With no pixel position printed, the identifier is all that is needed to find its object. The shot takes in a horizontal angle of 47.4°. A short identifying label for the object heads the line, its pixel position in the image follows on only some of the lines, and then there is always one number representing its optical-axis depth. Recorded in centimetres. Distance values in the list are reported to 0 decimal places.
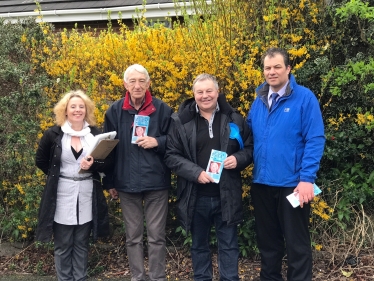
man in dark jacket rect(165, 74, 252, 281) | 357
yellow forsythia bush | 455
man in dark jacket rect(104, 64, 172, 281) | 375
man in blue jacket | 336
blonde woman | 368
